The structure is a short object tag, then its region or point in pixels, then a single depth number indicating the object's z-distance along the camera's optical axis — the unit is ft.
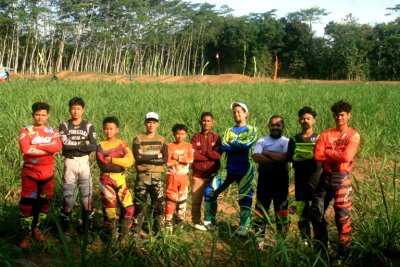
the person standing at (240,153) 12.16
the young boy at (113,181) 11.21
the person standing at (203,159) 12.75
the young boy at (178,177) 12.19
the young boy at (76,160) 11.51
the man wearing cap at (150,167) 11.65
